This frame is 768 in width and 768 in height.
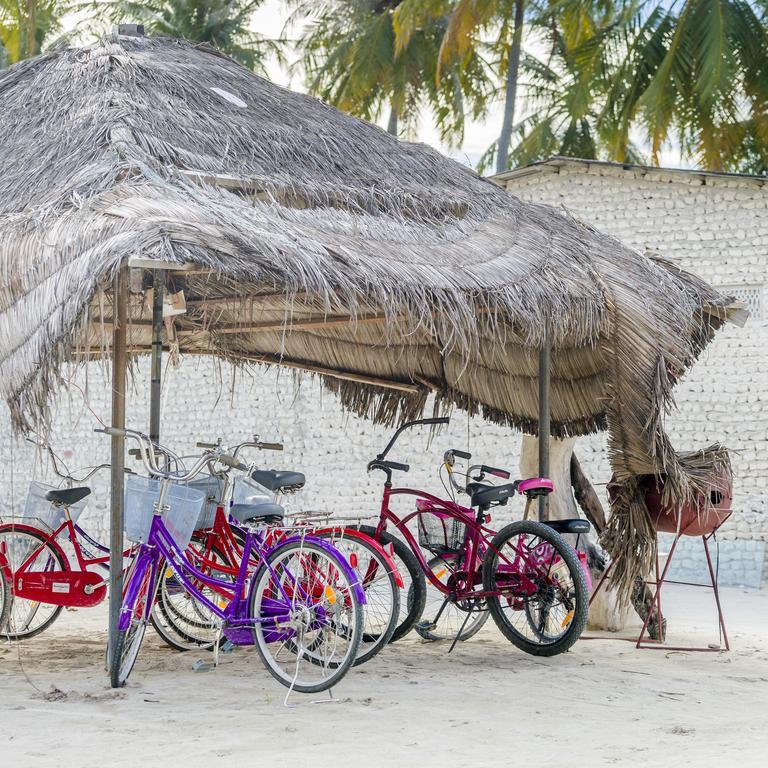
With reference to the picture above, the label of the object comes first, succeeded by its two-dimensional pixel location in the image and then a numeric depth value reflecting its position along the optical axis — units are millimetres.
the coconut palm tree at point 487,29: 16734
